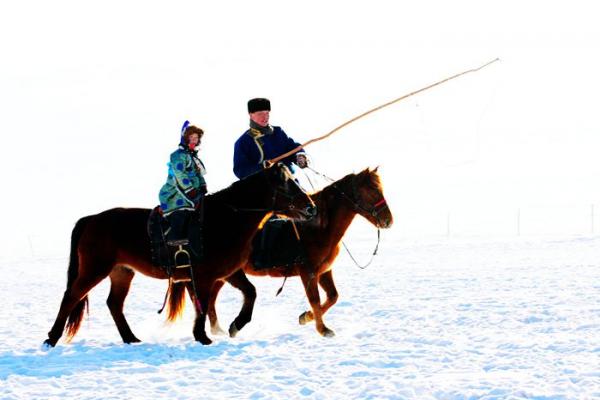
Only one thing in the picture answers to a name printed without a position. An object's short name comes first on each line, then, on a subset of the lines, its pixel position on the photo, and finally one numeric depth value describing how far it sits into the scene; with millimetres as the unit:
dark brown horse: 15328
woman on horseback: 15109
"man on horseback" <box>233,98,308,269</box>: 16953
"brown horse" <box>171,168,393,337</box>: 16516
